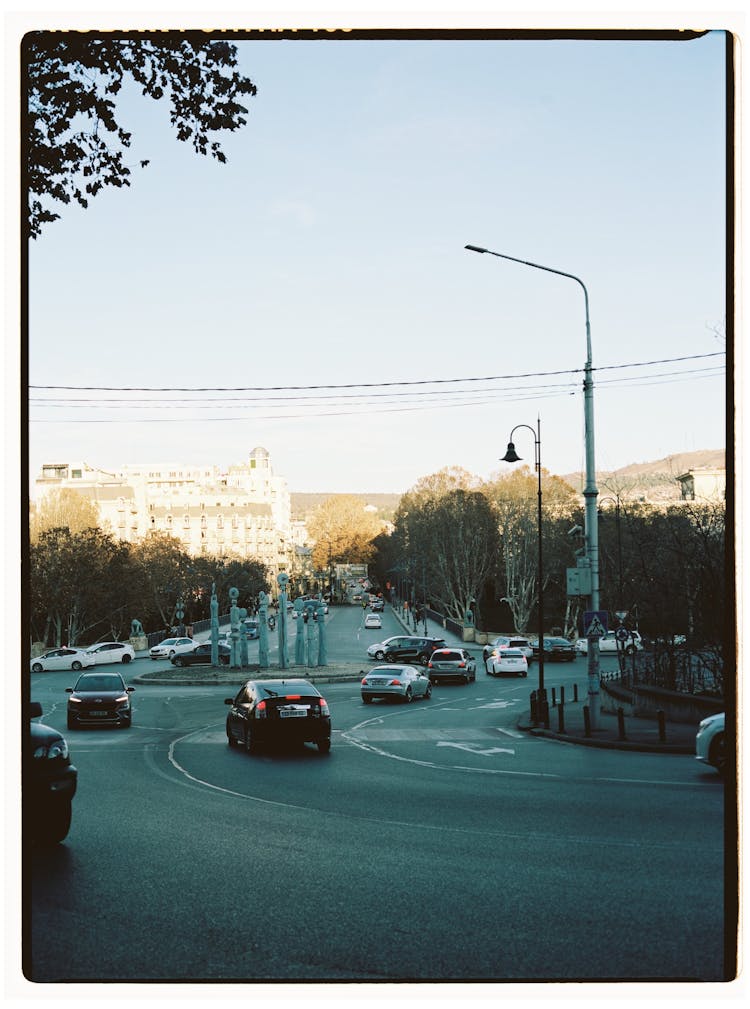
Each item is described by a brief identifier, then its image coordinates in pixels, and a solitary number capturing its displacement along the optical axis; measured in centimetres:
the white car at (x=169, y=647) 6534
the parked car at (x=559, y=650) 5728
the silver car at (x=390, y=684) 3472
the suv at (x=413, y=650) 5416
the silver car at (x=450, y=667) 4491
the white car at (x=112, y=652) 6072
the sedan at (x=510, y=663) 4869
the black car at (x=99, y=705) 2650
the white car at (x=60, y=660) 5474
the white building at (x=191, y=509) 10131
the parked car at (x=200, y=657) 5544
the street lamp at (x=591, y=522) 2200
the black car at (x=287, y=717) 1953
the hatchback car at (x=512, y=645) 5750
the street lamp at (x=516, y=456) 3222
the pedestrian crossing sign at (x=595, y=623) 2217
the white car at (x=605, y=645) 6194
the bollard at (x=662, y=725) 1967
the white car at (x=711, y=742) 1339
